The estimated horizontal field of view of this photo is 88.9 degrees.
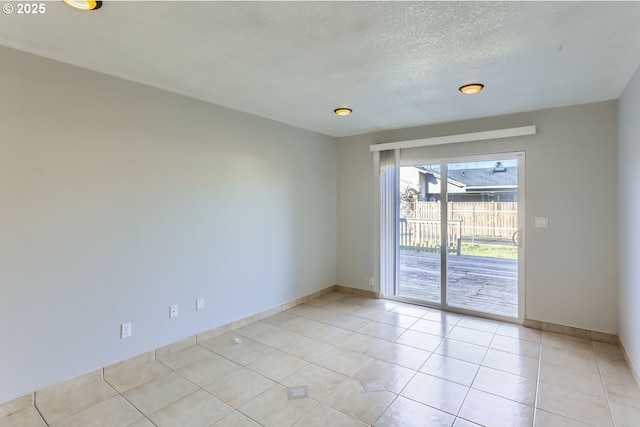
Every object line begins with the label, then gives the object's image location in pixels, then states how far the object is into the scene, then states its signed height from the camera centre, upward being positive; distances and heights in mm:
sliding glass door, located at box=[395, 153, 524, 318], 3826 -194
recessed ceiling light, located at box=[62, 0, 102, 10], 1649 +1102
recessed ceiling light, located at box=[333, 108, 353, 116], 3578 +1193
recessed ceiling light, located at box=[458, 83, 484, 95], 2809 +1144
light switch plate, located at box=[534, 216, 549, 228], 3553 -42
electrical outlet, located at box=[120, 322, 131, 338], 2691 -926
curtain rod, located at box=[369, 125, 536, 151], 3600 +979
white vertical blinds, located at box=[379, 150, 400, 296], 4621 -25
